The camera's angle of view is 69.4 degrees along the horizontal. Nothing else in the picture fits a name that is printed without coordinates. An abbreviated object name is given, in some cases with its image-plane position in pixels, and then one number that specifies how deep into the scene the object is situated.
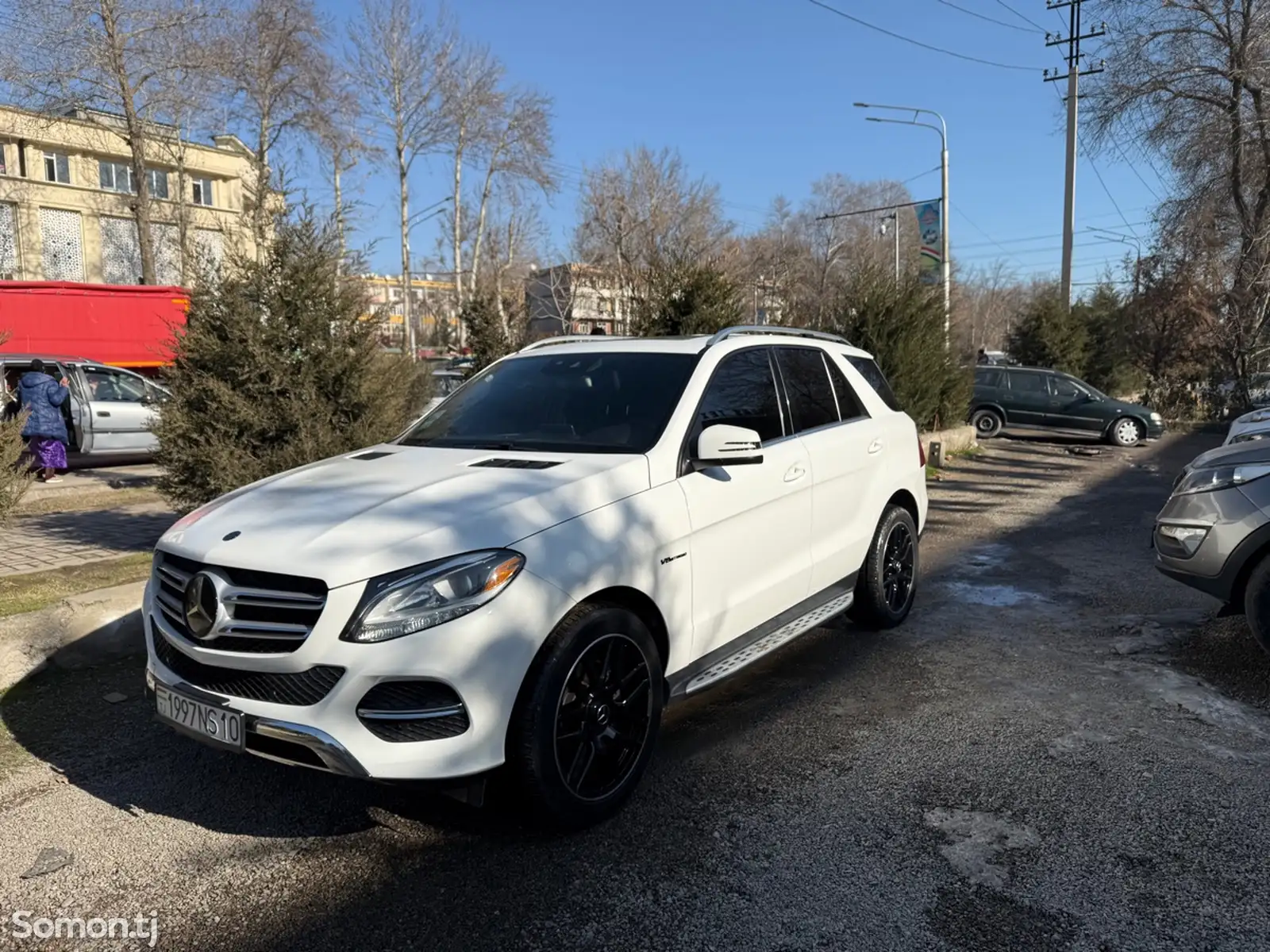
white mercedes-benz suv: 2.90
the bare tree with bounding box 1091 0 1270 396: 20.95
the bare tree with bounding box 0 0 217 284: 24.62
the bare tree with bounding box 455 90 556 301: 42.56
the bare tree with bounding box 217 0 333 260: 31.94
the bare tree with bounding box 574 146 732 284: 37.34
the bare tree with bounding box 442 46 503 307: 40.59
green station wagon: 18.70
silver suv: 4.87
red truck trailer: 17.06
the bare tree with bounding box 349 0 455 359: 39.56
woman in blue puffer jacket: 11.12
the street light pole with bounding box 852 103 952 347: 21.90
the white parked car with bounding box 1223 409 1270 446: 6.77
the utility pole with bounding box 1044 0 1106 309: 30.56
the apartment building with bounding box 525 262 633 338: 35.81
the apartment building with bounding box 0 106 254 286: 40.81
